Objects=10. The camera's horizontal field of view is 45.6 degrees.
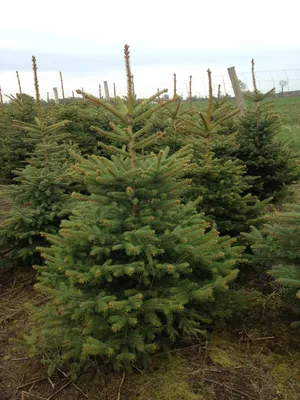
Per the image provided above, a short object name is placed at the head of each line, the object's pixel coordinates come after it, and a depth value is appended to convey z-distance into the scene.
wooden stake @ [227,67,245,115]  10.52
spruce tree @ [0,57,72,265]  4.39
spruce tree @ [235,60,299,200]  6.50
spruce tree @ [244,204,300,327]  2.94
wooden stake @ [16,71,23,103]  9.64
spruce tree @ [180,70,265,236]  4.44
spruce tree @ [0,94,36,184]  8.14
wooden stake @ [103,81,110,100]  19.38
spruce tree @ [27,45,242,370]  2.68
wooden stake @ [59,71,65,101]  10.88
